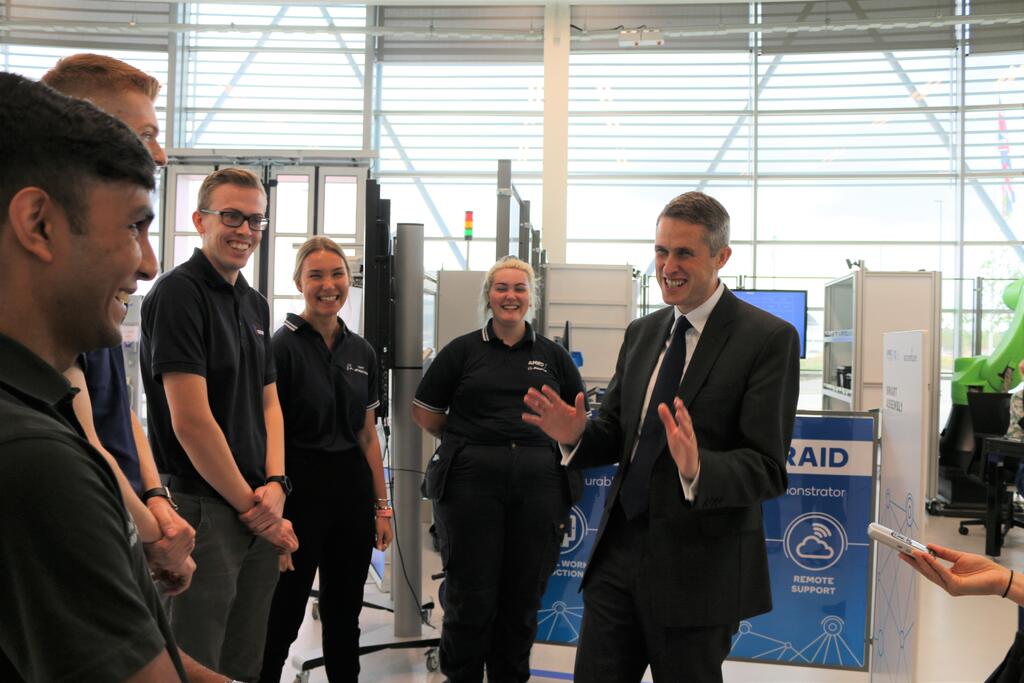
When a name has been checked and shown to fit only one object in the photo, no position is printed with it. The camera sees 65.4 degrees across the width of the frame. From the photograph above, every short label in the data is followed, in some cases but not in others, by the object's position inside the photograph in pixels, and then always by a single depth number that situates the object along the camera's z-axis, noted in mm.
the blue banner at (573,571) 3416
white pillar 9930
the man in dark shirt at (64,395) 569
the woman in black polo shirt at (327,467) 2734
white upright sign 2855
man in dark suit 1747
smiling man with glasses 1976
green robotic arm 7480
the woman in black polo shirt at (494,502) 2963
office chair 7188
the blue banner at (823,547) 3262
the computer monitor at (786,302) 6805
